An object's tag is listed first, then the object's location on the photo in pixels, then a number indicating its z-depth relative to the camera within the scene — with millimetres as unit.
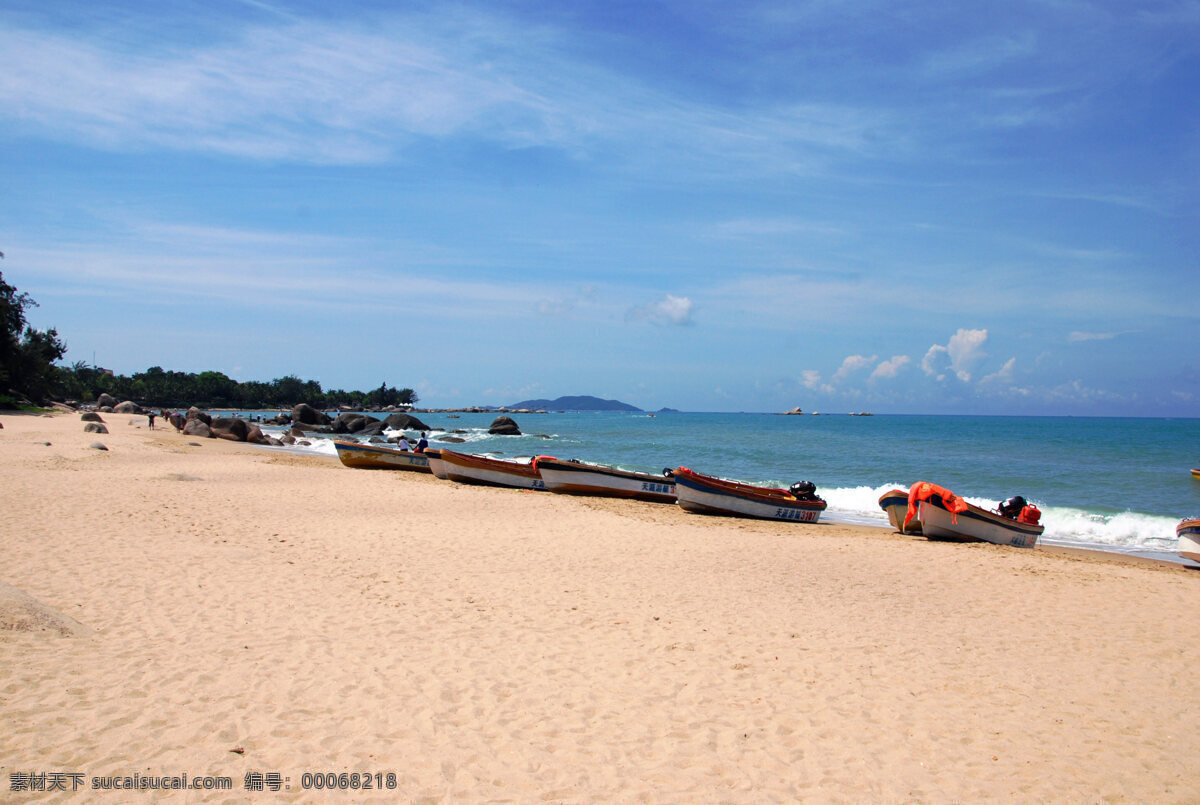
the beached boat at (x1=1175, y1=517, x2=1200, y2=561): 15312
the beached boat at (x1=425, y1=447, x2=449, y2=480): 24312
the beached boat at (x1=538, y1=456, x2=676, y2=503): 21938
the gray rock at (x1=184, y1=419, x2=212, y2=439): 40781
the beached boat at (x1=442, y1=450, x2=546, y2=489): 23000
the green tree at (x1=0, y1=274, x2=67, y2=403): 45406
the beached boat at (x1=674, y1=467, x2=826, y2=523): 19141
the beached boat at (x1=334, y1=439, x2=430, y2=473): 26625
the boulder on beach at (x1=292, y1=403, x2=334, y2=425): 66125
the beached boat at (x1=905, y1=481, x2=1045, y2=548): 16375
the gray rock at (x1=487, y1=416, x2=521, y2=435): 72188
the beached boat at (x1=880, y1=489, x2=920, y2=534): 17391
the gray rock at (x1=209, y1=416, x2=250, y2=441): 42594
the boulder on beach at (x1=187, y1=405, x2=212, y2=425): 45688
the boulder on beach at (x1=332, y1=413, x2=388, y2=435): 63500
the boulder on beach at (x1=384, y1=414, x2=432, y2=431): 70312
